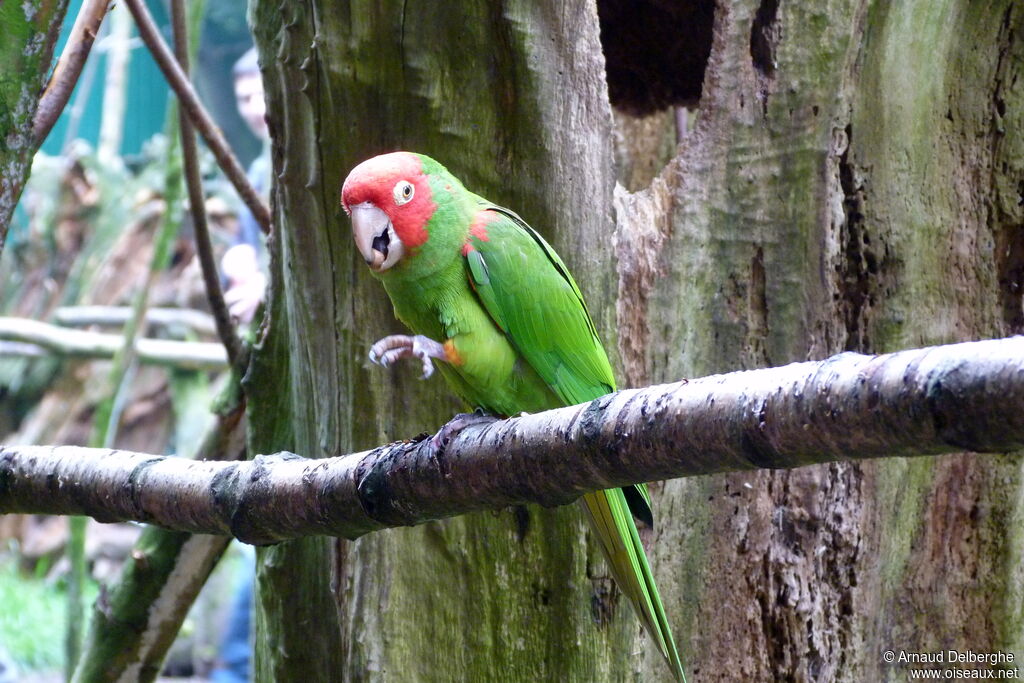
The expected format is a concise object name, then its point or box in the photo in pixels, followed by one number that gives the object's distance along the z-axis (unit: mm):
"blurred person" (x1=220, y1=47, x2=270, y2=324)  8891
